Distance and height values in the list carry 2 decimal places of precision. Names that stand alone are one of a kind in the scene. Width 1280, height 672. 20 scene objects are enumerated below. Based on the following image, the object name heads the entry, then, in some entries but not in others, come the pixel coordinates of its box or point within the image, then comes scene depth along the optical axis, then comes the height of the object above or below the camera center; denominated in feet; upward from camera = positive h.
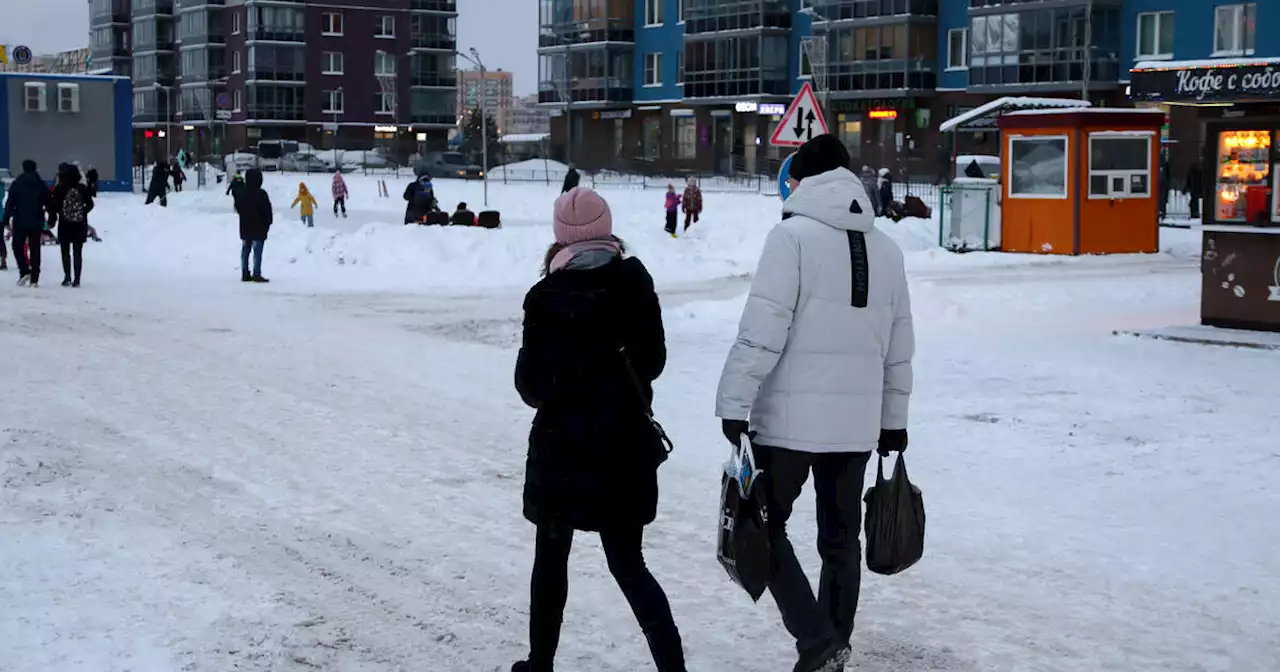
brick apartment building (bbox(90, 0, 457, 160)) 332.60 +25.86
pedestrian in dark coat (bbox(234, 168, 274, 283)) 74.69 -0.97
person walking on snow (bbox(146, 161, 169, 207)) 142.20 +0.65
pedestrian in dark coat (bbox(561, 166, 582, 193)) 102.22 +0.98
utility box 97.09 -1.26
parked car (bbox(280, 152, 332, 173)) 239.71 +4.33
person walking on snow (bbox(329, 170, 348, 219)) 145.18 +0.15
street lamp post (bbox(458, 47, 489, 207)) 182.62 +13.46
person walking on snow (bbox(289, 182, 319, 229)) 122.83 -0.74
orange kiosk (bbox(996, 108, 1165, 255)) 91.35 +0.87
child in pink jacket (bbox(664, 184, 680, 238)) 111.34 -0.96
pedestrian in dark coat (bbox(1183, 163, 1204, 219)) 129.02 +0.52
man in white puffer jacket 15.93 -1.70
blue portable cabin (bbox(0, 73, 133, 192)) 160.86 +7.02
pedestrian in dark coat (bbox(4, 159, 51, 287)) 68.74 -0.74
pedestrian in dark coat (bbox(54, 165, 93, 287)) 67.51 -1.07
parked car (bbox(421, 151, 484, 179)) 209.67 +3.59
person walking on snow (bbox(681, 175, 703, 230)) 113.29 -0.48
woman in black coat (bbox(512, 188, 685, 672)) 15.58 -1.88
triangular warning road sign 52.85 +2.38
